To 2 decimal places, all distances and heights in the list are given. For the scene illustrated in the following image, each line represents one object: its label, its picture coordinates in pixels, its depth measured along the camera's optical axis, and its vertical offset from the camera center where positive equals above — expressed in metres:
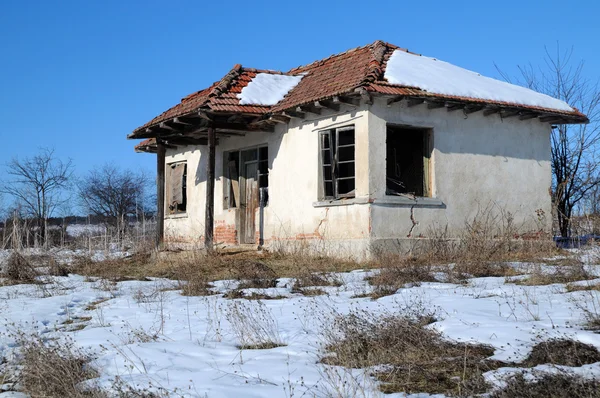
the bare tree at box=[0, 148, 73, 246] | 30.56 +1.45
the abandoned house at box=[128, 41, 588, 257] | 12.00 +1.51
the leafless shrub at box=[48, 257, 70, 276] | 11.16 -0.89
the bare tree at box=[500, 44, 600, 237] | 16.70 +1.13
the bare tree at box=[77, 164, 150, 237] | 36.72 +1.35
